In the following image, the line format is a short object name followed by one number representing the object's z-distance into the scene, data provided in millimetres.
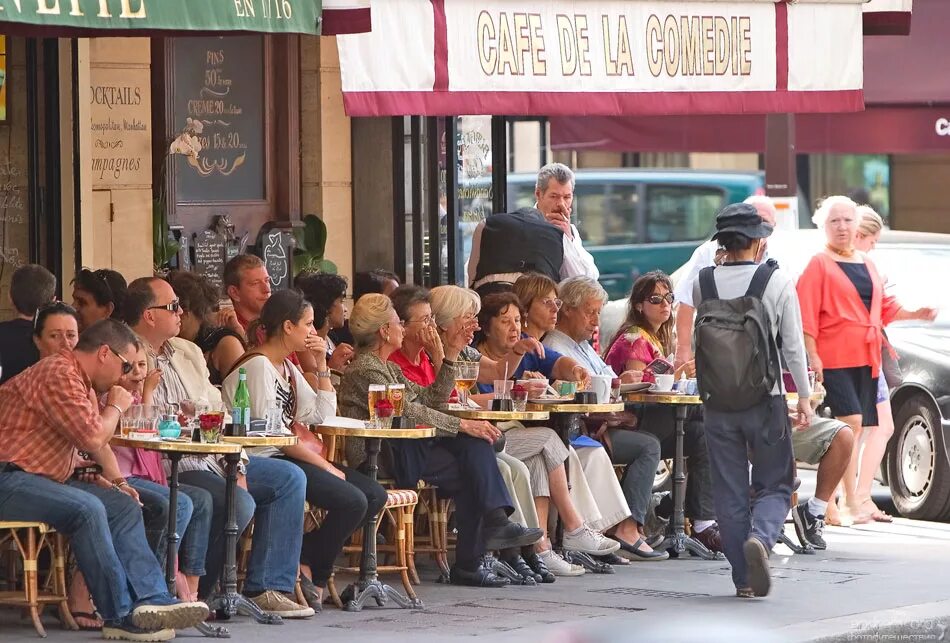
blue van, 50042
